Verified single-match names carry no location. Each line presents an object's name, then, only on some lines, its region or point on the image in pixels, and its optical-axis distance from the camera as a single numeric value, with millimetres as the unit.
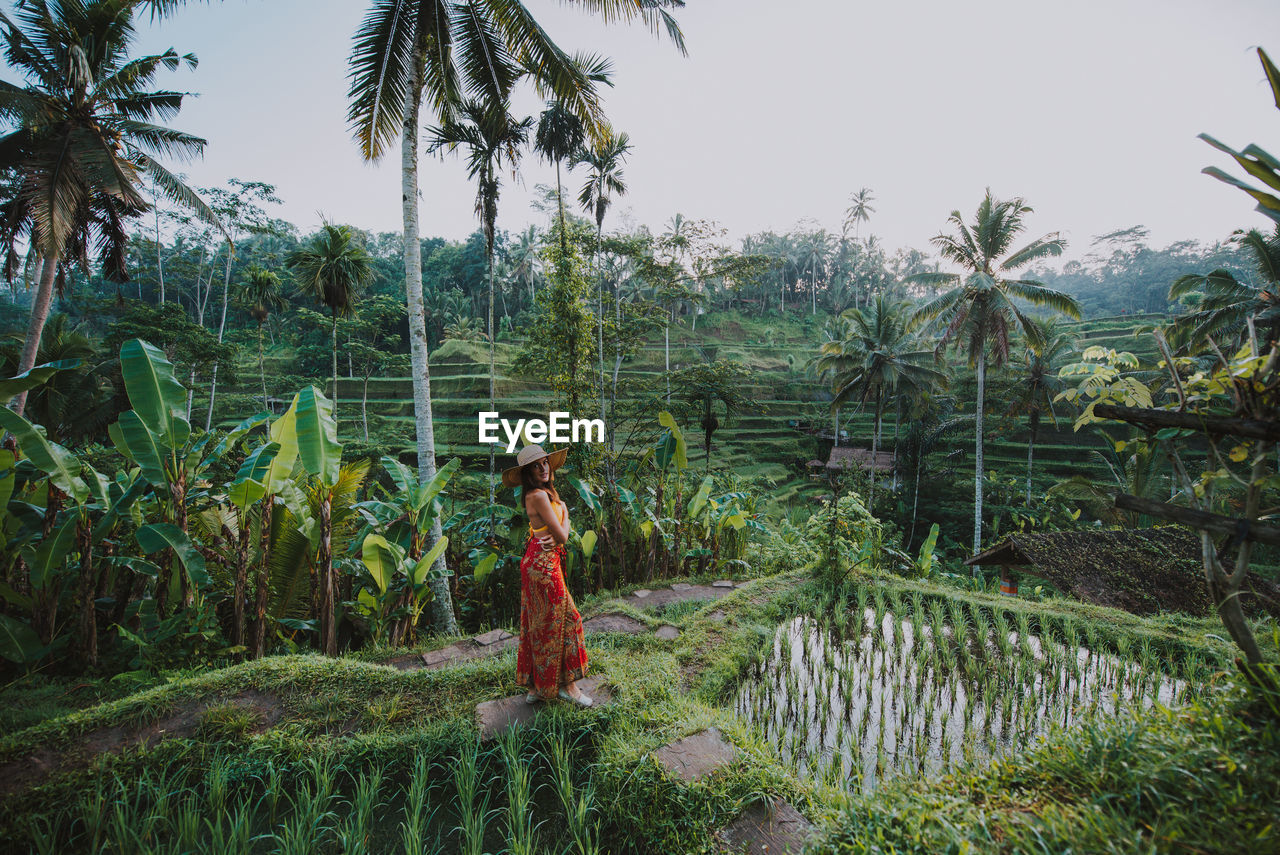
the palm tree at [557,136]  9922
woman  2566
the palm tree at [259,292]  16634
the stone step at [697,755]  2059
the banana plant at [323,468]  3322
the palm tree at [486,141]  5582
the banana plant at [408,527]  3879
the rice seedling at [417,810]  1801
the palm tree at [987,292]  13203
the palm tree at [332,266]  14102
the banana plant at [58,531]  2789
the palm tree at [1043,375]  17047
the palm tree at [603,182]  11547
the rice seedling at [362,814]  1800
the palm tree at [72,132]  6641
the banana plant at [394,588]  3516
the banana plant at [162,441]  2902
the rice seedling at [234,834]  1756
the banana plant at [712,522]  6125
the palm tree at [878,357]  19219
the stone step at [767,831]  1769
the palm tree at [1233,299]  11172
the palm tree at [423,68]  4469
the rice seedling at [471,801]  1872
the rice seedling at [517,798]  1846
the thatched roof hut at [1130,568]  4836
